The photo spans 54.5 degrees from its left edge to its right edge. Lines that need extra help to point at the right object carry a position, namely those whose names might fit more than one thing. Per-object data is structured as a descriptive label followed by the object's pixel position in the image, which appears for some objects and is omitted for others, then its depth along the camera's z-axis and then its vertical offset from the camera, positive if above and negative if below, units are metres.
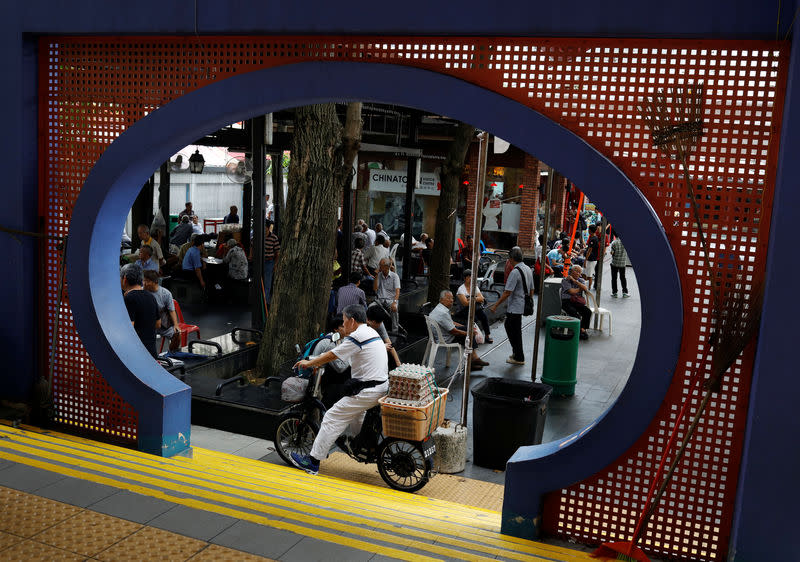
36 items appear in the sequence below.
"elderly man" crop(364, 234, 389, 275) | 15.30 -0.98
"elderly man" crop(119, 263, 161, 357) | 7.39 -1.09
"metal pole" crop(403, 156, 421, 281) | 18.50 +0.20
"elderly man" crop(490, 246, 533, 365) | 11.66 -1.29
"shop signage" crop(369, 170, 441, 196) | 24.19 +0.79
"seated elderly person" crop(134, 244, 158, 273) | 10.79 -0.96
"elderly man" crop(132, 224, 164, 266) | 13.12 -0.82
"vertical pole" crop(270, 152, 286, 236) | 18.19 +0.34
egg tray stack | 6.51 -1.51
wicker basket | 6.45 -1.78
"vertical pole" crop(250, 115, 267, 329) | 11.86 +0.14
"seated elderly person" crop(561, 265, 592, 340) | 13.23 -1.31
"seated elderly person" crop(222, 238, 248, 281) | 15.05 -1.27
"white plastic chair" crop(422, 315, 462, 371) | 10.66 -1.84
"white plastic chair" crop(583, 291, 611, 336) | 14.58 -1.79
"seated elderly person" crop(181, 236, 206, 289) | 14.83 -1.24
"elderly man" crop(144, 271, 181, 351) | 8.74 -1.31
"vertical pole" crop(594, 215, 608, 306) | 14.54 -0.87
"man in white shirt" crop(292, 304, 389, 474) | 6.47 -1.41
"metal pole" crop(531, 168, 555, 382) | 9.56 -1.07
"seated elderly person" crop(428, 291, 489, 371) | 10.78 -1.49
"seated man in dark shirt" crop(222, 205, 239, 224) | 23.12 -0.58
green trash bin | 9.93 -1.77
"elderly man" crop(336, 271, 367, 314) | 10.12 -1.20
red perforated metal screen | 3.98 +0.34
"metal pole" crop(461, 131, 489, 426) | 6.96 -0.33
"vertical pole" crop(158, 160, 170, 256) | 19.78 +0.02
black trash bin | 7.26 -1.93
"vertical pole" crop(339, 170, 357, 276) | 16.24 -0.41
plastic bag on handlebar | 7.05 -1.71
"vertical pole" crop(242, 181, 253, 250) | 17.36 -0.53
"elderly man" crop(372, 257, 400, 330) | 12.45 -1.32
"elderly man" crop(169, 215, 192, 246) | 19.06 -0.96
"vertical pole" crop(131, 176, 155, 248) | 17.55 -0.36
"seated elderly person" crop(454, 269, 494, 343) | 11.50 -1.50
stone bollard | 7.21 -2.22
